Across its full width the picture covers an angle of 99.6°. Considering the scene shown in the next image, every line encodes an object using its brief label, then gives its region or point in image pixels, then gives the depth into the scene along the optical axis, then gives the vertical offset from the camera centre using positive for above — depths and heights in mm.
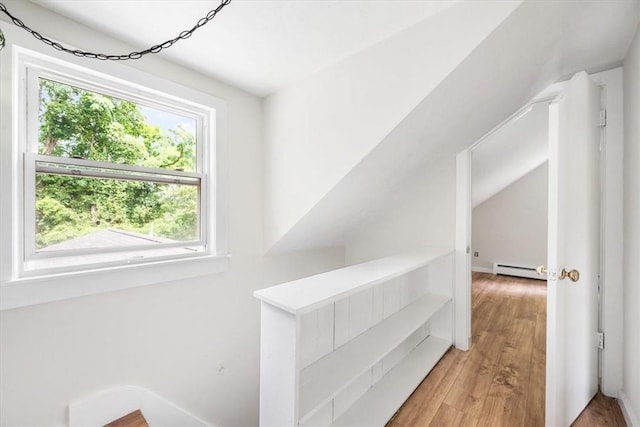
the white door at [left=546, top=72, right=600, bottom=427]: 1338 -171
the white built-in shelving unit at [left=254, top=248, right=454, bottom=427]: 1033 -709
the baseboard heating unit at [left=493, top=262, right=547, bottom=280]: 4375 -944
